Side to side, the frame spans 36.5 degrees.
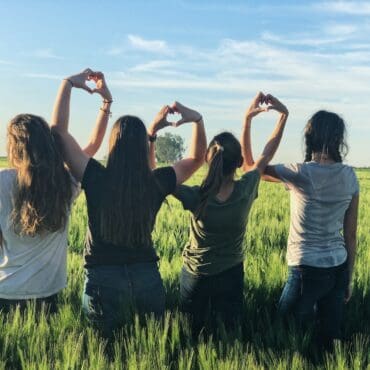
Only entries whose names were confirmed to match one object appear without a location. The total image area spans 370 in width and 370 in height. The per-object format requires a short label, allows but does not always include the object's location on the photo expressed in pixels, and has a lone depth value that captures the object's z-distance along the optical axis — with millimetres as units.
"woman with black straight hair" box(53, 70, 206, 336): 2893
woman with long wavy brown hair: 3000
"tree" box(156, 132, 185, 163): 124062
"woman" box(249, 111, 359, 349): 3250
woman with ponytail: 3111
